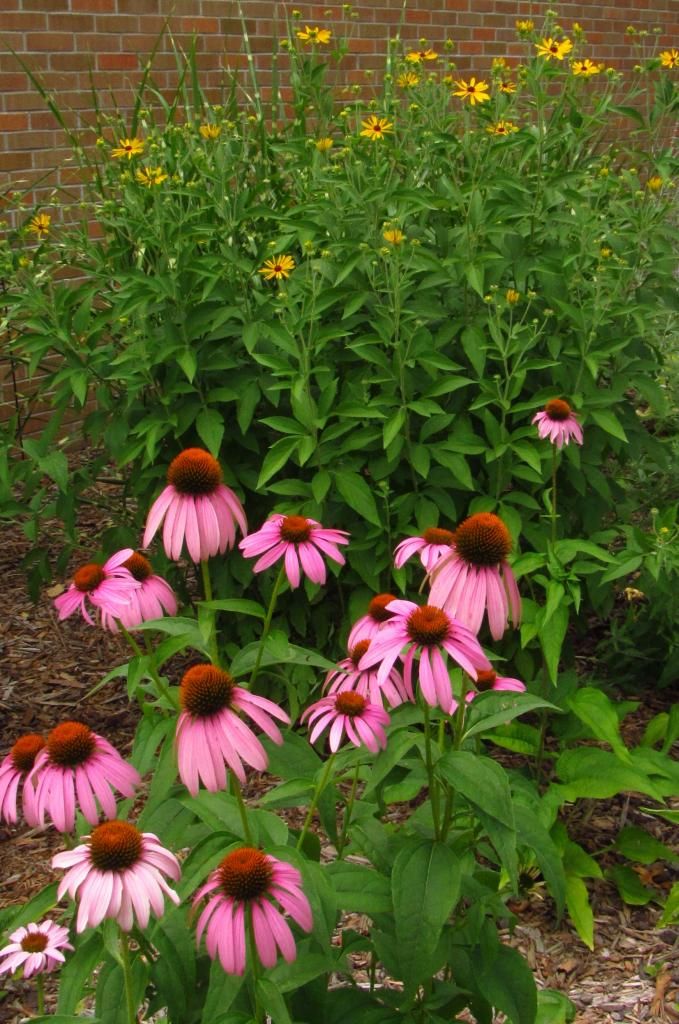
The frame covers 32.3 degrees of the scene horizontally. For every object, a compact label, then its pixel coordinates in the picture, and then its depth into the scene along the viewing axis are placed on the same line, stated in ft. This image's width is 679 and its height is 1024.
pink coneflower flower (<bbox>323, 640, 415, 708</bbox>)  4.77
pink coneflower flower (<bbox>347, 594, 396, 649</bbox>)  4.98
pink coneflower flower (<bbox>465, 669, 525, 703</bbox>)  5.26
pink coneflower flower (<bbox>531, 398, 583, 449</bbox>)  7.64
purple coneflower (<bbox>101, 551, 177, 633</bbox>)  5.14
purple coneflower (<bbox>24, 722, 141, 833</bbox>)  4.21
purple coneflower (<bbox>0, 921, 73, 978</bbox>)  5.28
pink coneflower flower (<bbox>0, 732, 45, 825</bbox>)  4.56
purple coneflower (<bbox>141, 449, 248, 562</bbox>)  4.67
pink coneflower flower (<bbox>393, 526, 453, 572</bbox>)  4.88
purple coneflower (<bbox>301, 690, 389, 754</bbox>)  4.56
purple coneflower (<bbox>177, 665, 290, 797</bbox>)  3.90
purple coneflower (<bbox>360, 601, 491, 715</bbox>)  4.09
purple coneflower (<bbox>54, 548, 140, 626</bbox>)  4.77
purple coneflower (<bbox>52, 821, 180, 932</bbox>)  3.75
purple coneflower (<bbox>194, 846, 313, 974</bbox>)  3.80
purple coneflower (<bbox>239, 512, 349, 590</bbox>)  4.82
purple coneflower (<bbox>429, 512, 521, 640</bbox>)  4.25
